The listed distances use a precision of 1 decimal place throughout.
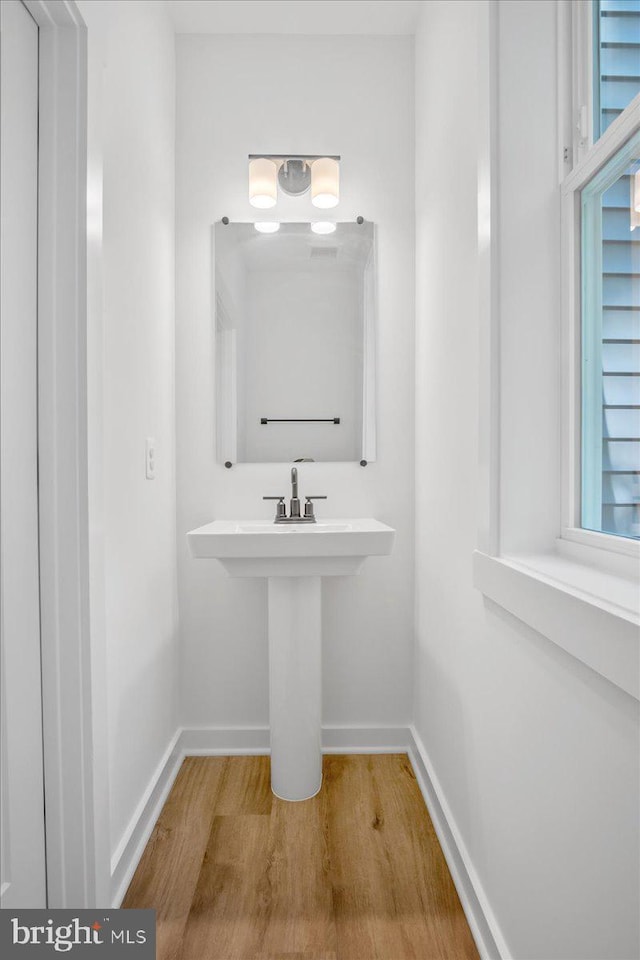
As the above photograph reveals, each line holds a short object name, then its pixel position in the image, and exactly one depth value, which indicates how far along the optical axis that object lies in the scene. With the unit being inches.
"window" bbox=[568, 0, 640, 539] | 34.3
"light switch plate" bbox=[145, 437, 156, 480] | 62.2
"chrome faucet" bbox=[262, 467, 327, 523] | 74.7
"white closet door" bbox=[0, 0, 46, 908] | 36.3
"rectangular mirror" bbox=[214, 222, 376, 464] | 77.1
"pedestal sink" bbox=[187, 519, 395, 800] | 61.1
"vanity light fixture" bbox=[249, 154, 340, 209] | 74.5
